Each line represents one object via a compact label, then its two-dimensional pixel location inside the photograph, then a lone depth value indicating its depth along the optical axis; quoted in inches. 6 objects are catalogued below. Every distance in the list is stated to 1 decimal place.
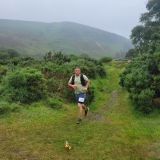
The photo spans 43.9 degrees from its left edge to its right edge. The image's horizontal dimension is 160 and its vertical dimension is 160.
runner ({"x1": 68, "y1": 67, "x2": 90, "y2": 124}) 388.4
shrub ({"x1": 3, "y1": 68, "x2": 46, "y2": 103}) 468.8
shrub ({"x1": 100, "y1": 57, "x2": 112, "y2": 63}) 1221.1
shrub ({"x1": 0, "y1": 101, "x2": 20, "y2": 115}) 415.0
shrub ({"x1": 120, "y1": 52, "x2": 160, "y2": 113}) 471.4
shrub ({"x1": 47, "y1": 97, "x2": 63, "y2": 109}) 463.6
